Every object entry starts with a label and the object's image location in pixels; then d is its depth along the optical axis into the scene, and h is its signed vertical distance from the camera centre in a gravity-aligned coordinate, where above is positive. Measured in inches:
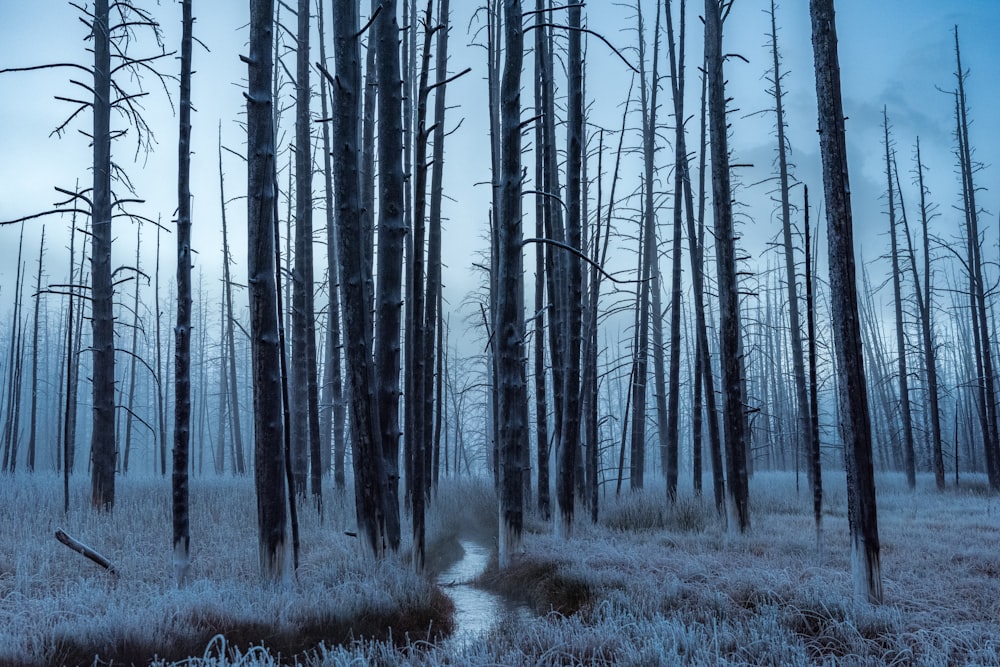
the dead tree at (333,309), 545.0 +92.9
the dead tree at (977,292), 589.6 +101.0
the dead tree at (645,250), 560.8 +173.0
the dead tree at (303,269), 437.1 +110.7
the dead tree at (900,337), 626.2 +66.6
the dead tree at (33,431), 653.9 -13.3
